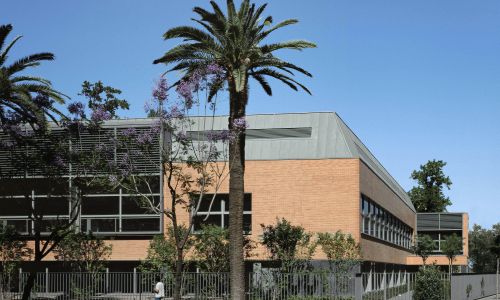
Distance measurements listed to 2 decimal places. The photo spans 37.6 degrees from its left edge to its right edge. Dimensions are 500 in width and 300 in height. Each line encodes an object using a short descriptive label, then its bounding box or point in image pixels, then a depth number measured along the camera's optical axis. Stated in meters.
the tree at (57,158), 32.78
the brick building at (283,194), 40.84
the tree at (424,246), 71.62
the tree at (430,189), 100.00
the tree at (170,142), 27.69
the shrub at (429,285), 31.08
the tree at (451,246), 72.44
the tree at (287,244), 34.38
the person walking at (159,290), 30.09
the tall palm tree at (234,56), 28.11
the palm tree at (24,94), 29.44
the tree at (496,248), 51.69
